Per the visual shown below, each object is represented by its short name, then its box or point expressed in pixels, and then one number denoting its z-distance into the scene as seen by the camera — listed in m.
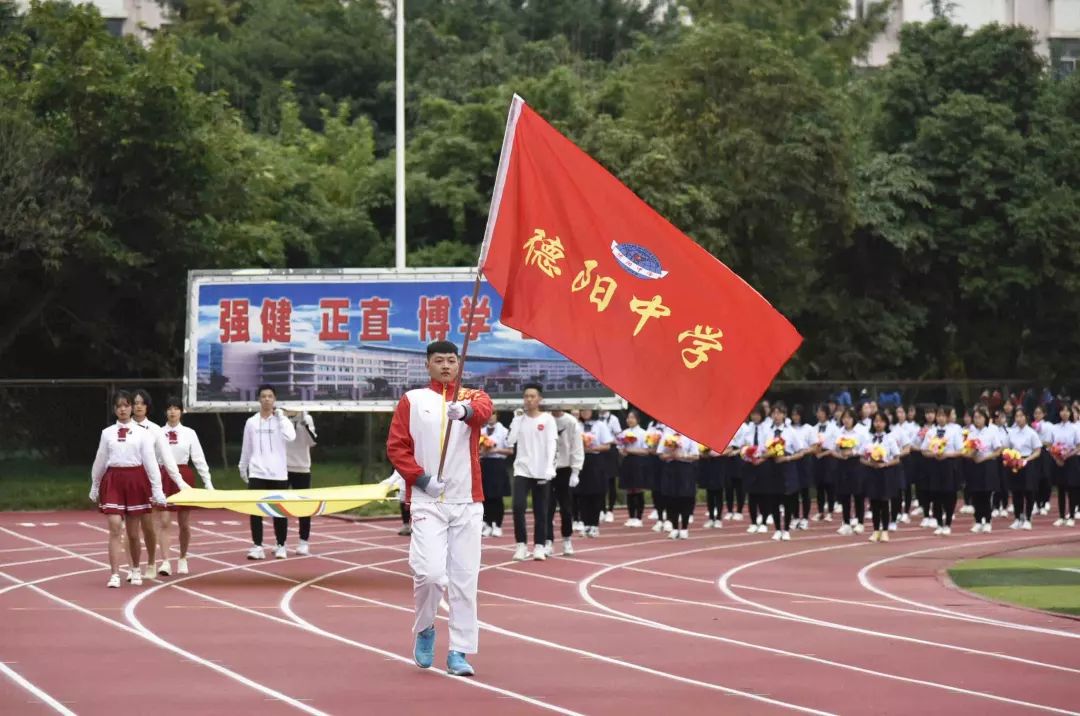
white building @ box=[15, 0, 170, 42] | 67.38
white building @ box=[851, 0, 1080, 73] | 63.94
